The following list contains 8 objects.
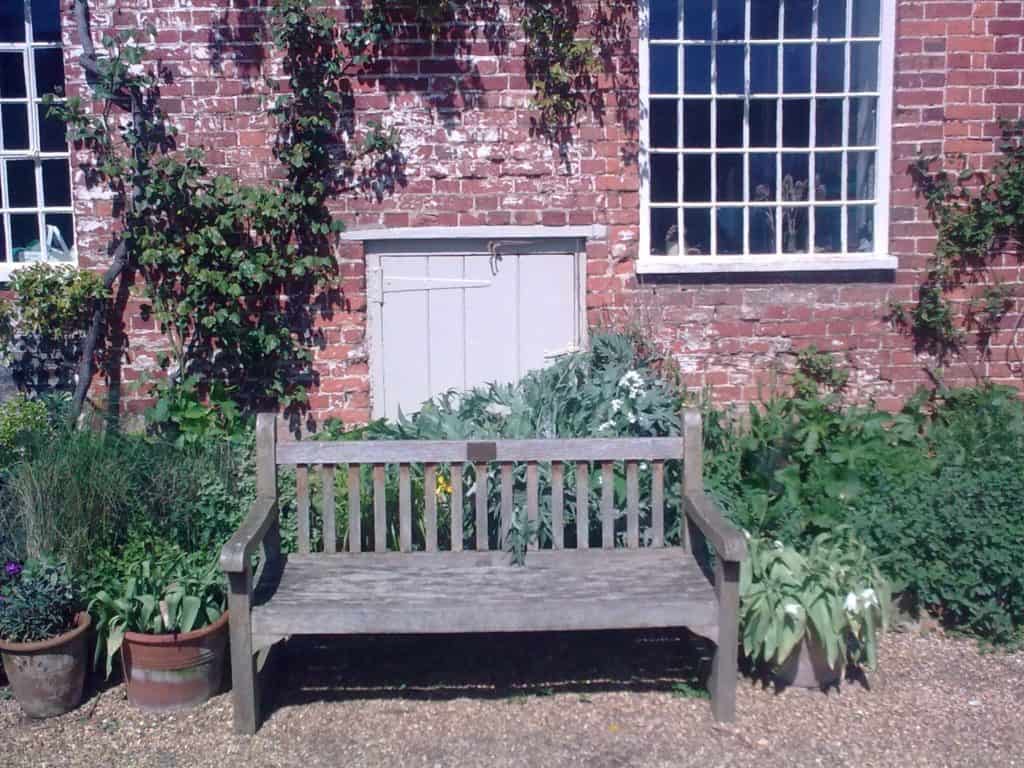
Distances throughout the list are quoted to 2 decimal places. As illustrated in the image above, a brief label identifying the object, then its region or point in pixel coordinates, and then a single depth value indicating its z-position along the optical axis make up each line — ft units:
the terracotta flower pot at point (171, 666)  13.79
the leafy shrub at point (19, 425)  17.39
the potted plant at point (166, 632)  13.80
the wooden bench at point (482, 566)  13.03
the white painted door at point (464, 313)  20.51
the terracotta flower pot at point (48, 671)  13.67
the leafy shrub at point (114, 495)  14.65
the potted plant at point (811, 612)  13.82
